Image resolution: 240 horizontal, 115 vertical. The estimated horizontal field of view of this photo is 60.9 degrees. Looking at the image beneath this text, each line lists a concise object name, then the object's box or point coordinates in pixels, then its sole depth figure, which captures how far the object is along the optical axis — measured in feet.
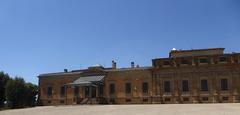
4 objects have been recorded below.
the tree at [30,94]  118.10
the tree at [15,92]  110.97
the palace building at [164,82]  99.78
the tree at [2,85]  118.80
